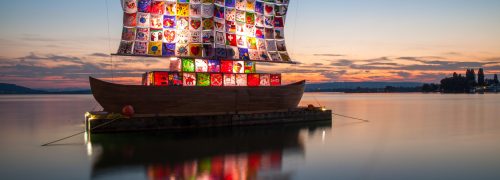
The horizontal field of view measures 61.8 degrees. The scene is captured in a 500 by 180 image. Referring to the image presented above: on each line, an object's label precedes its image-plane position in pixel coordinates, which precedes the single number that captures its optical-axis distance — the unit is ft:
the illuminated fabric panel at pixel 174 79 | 74.95
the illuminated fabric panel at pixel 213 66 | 82.33
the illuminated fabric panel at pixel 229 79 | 81.46
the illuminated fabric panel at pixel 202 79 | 78.02
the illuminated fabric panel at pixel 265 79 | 86.53
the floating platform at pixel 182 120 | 67.00
